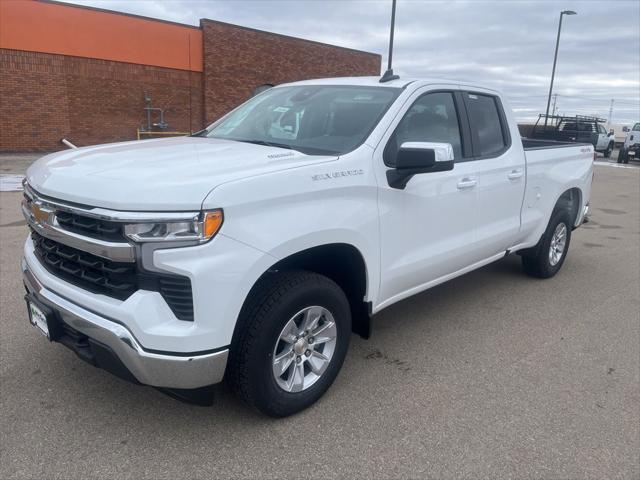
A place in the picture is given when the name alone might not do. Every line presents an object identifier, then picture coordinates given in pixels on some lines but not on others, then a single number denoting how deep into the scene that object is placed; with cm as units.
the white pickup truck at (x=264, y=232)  240
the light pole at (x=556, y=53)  2681
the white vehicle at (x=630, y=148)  2700
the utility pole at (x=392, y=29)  1620
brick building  1822
